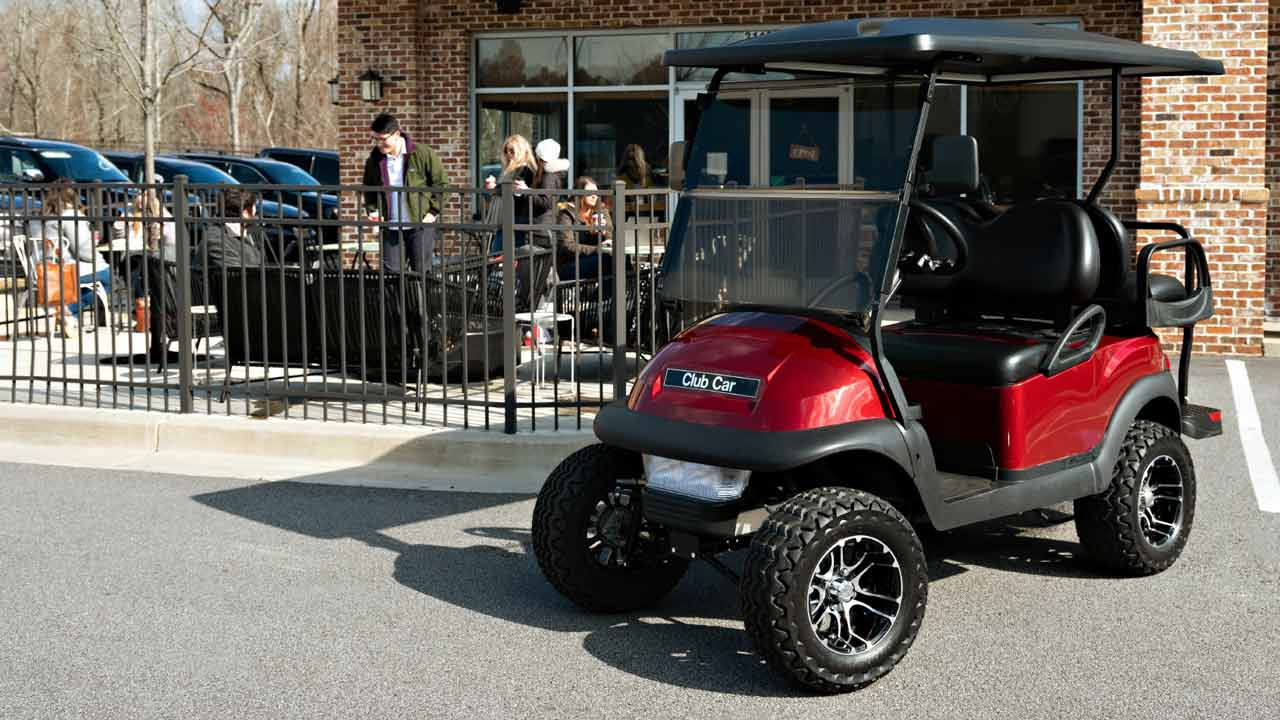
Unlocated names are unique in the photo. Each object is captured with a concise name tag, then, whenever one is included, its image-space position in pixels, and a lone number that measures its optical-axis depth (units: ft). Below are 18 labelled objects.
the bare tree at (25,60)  138.92
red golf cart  15.92
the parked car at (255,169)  93.25
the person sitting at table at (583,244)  27.61
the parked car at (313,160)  103.19
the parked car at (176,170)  78.38
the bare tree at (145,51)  76.89
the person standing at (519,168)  39.34
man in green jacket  35.53
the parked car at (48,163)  71.10
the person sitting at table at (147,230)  29.58
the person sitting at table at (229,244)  29.04
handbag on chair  44.67
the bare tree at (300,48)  137.51
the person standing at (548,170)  41.01
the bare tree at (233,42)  93.45
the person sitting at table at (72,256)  45.14
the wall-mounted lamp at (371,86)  53.62
